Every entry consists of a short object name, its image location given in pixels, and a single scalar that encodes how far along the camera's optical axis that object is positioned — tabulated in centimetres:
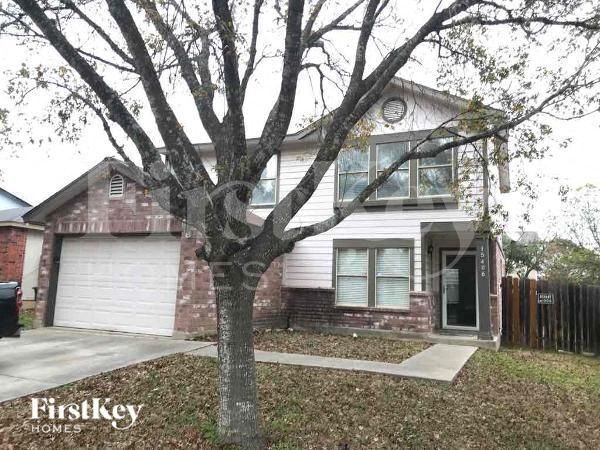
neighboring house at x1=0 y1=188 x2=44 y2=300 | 1618
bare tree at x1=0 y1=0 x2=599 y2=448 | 450
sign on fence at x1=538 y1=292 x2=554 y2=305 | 1221
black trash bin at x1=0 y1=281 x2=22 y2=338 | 762
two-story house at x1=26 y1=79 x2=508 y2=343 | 1084
